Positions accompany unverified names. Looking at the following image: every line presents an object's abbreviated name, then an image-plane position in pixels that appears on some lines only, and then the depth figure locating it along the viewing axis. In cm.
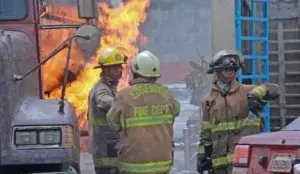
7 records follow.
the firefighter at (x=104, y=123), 1565
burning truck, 1211
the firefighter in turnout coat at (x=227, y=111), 1537
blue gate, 2280
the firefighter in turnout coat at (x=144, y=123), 1327
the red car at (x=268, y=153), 1244
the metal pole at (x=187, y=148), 2890
